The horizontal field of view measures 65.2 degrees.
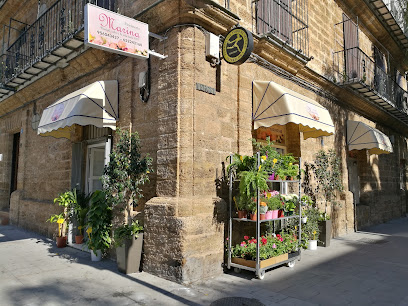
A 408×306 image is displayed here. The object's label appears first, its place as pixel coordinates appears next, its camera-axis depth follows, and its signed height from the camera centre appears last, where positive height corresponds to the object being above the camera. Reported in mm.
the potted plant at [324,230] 7719 -1186
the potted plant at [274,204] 5355 -383
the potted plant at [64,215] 7000 -838
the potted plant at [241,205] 5196 -398
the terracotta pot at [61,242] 7324 -1453
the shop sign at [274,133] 7332 +1145
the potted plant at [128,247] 5184 -1108
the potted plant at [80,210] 7047 -687
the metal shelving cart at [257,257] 4965 -1320
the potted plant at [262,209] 5188 -455
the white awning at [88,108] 5887 +1360
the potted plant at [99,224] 5855 -837
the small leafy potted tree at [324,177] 8289 +130
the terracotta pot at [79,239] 7262 -1368
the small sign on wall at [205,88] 5325 +1560
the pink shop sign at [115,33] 4344 +2114
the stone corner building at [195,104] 5180 +1714
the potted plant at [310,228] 7143 -1065
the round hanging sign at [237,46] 5117 +2223
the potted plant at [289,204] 5920 -424
